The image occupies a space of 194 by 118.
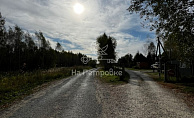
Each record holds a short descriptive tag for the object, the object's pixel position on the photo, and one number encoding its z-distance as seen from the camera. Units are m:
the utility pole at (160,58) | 13.53
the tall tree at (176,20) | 8.31
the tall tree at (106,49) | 32.46
